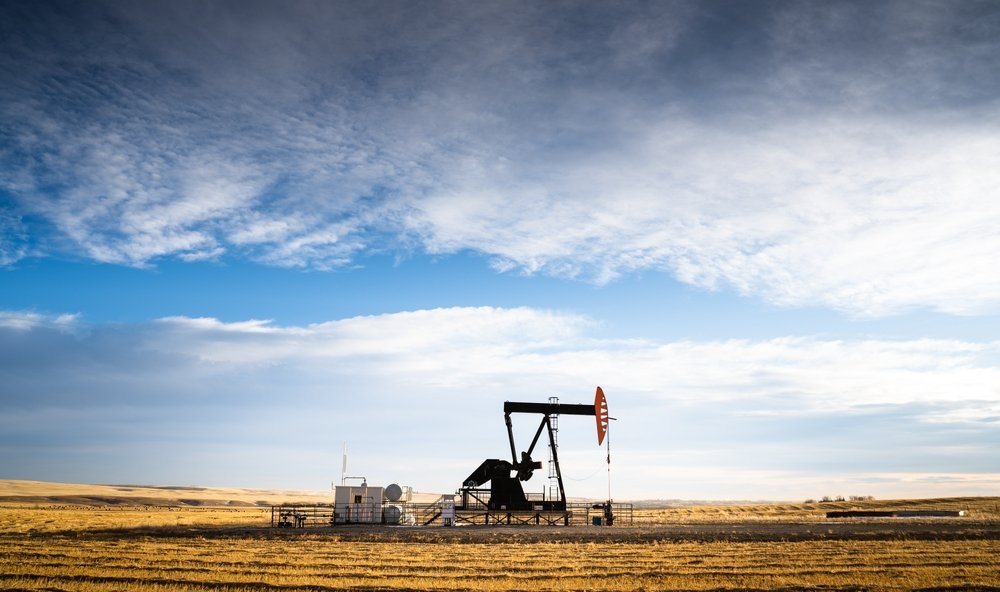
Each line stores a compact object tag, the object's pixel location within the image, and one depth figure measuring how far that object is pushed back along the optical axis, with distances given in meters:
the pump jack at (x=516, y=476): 36.09
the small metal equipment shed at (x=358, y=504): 36.41
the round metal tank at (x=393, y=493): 38.34
